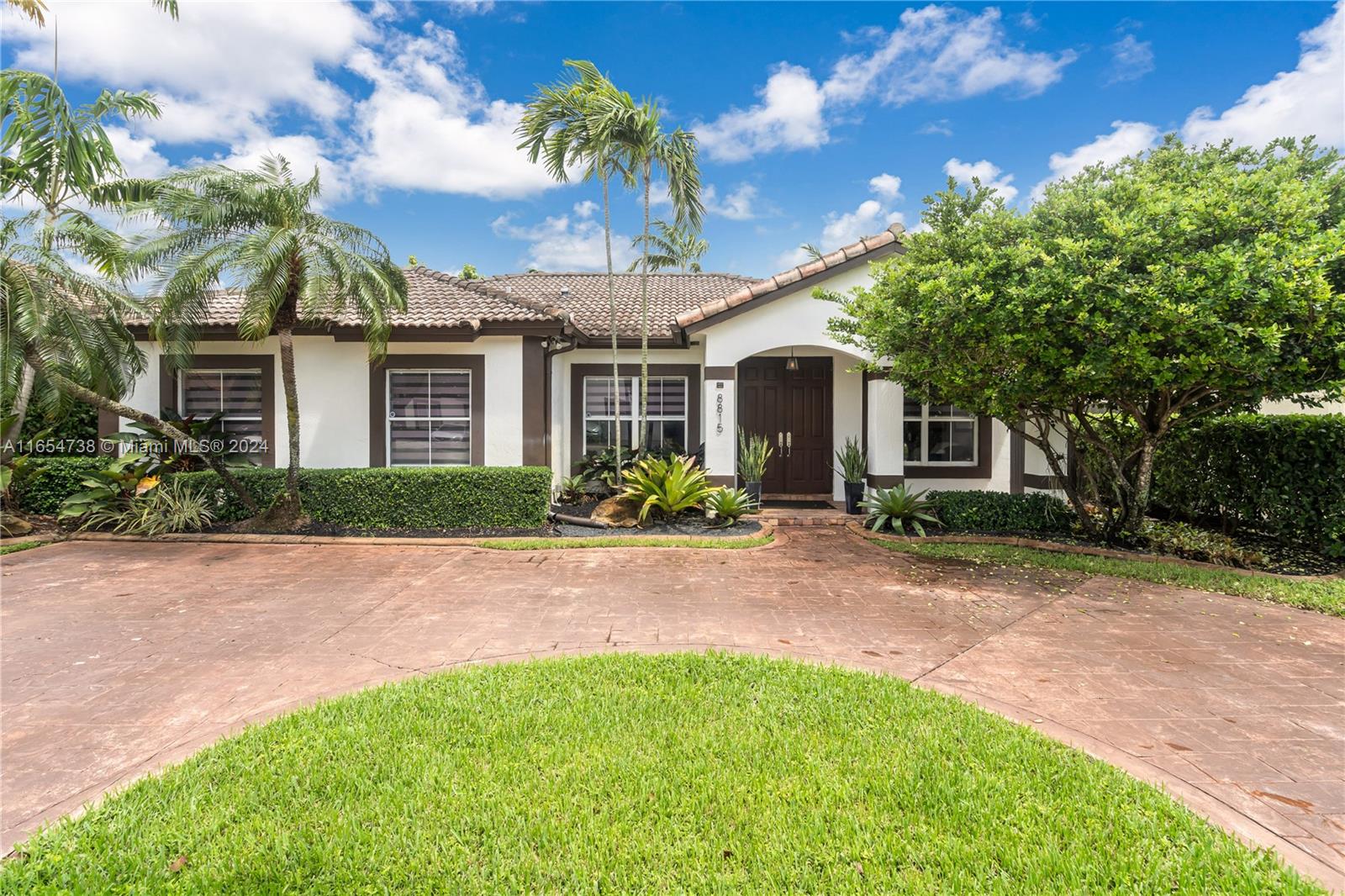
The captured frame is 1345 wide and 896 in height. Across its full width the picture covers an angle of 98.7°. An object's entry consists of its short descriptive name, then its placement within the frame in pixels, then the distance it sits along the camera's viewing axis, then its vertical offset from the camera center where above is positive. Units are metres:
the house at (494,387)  10.79 +1.02
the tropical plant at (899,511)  9.41 -1.19
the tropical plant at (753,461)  10.88 -0.39
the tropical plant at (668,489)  10.02 -0.86
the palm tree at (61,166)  8.77 +4.68
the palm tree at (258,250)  8.27 +2.80
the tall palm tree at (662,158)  10.05 +5.12
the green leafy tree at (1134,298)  5.93 +1.59
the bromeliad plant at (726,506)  9.84 -1.13
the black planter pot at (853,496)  11.19 -1.09
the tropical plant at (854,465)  11.18 -0.49
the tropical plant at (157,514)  9.32 -1.21
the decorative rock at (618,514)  10.02 -1.30
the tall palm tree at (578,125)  9.95 +5.62
